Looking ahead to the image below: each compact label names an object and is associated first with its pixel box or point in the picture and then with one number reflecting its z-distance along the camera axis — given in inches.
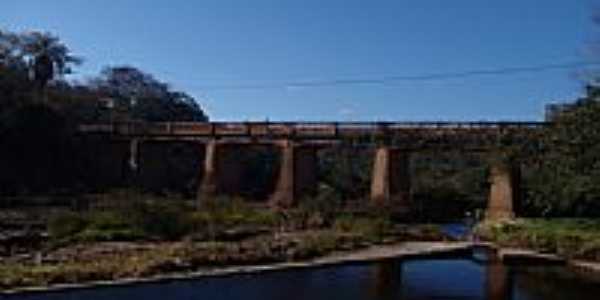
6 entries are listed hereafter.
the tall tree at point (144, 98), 4554.6
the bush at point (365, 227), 1635.1
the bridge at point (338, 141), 2433.6
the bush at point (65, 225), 1432.1
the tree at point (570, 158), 1644.9
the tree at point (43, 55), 3512.1
